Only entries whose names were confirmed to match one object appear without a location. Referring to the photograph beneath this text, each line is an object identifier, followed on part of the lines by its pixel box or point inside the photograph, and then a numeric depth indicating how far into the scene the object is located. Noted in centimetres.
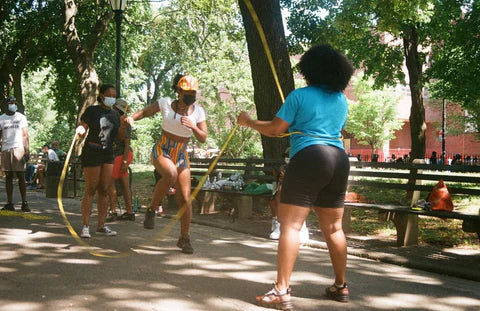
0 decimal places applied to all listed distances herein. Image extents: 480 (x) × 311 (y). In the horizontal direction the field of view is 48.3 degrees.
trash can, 1406
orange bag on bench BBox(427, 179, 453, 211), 688
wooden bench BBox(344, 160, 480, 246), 701
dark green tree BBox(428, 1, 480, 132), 2147
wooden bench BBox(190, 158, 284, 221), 953
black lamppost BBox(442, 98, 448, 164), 3706
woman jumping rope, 592
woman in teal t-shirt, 402
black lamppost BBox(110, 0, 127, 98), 1097
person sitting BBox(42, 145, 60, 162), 1783
